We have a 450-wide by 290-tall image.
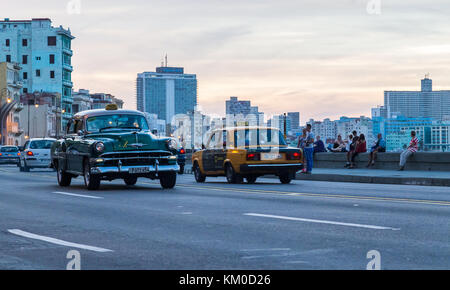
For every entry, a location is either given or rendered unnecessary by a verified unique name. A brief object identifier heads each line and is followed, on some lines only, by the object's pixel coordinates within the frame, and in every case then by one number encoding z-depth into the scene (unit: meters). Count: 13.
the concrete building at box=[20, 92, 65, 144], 139.81
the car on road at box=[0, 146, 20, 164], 62.81
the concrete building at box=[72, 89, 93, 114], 169.89
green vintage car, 19.33
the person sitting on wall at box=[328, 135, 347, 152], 38.55
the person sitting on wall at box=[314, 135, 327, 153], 38.56
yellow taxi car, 23.03
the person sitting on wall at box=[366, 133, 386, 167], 33.00
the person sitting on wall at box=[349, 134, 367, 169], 33.81
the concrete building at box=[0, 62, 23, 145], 121.11
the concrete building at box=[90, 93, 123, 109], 196.88
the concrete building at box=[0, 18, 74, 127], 144.50
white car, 39.09
